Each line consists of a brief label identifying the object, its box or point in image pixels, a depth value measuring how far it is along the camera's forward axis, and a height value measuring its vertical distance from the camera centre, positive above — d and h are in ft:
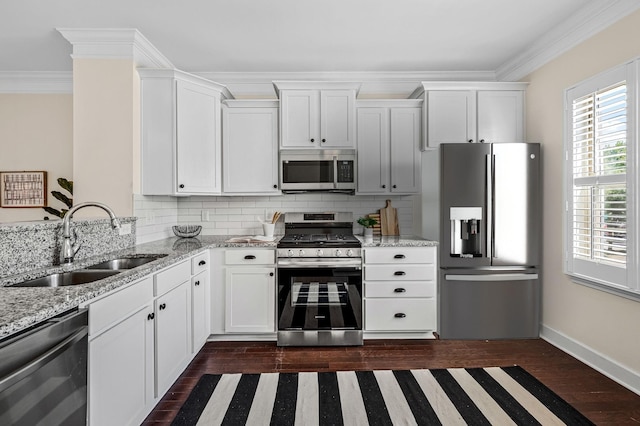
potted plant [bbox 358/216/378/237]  12.17 -0.40
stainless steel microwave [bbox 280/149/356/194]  12.01 +1.43
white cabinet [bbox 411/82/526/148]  12.01 +3.37
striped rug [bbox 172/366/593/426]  6.98 -3.94
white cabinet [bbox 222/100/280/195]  12.12 +2.23
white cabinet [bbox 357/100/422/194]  12.32 +2.25
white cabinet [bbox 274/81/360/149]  11.92 +3.25
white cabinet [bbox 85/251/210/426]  5.21 -2.31
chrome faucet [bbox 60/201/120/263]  6.93 -0.35
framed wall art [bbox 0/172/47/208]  13.66 +0.93
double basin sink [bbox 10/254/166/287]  6.13 -1.13
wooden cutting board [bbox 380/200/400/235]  13.05 -0.28
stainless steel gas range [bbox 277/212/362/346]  10.57 -2.36
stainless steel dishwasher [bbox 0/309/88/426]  3.51 -1.74
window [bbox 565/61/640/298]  7.99 +0.76
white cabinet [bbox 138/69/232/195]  10.54 +2.45
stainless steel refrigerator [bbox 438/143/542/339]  10.74 -0.81
